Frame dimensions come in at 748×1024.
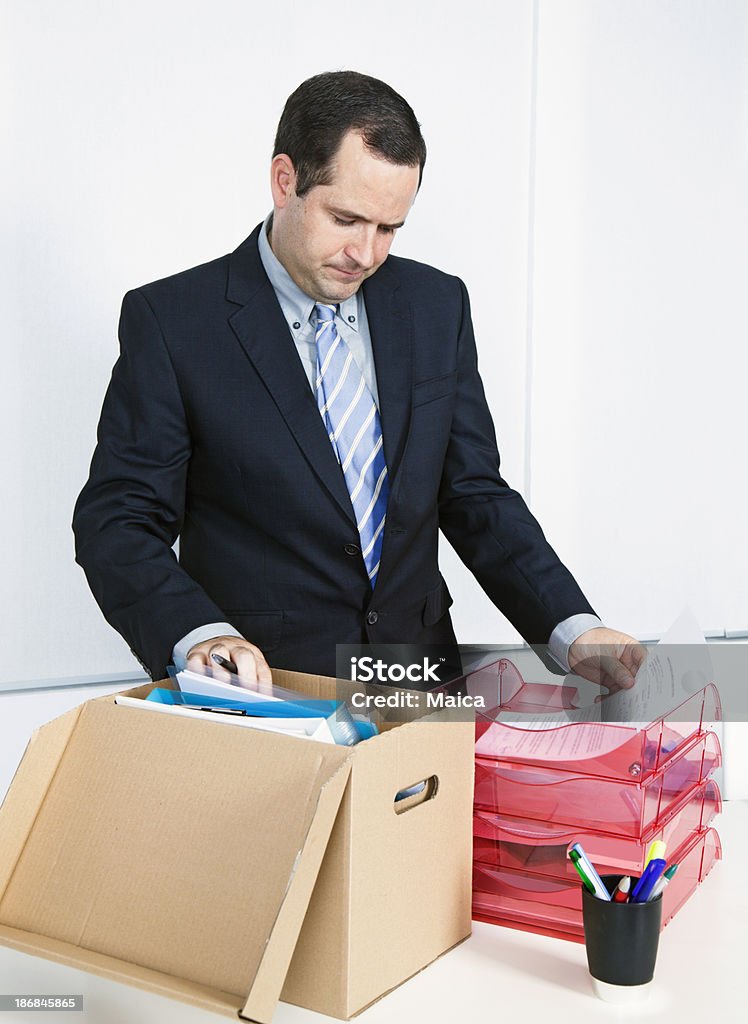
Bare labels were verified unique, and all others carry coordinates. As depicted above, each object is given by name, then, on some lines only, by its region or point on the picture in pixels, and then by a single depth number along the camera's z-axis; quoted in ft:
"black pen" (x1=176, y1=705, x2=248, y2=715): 3.57
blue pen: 3.39
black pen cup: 3.28
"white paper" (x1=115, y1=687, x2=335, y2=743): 3.39
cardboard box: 3.08
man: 5.44
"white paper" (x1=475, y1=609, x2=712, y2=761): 3.84
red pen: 3.39
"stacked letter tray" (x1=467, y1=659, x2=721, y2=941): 3.70
